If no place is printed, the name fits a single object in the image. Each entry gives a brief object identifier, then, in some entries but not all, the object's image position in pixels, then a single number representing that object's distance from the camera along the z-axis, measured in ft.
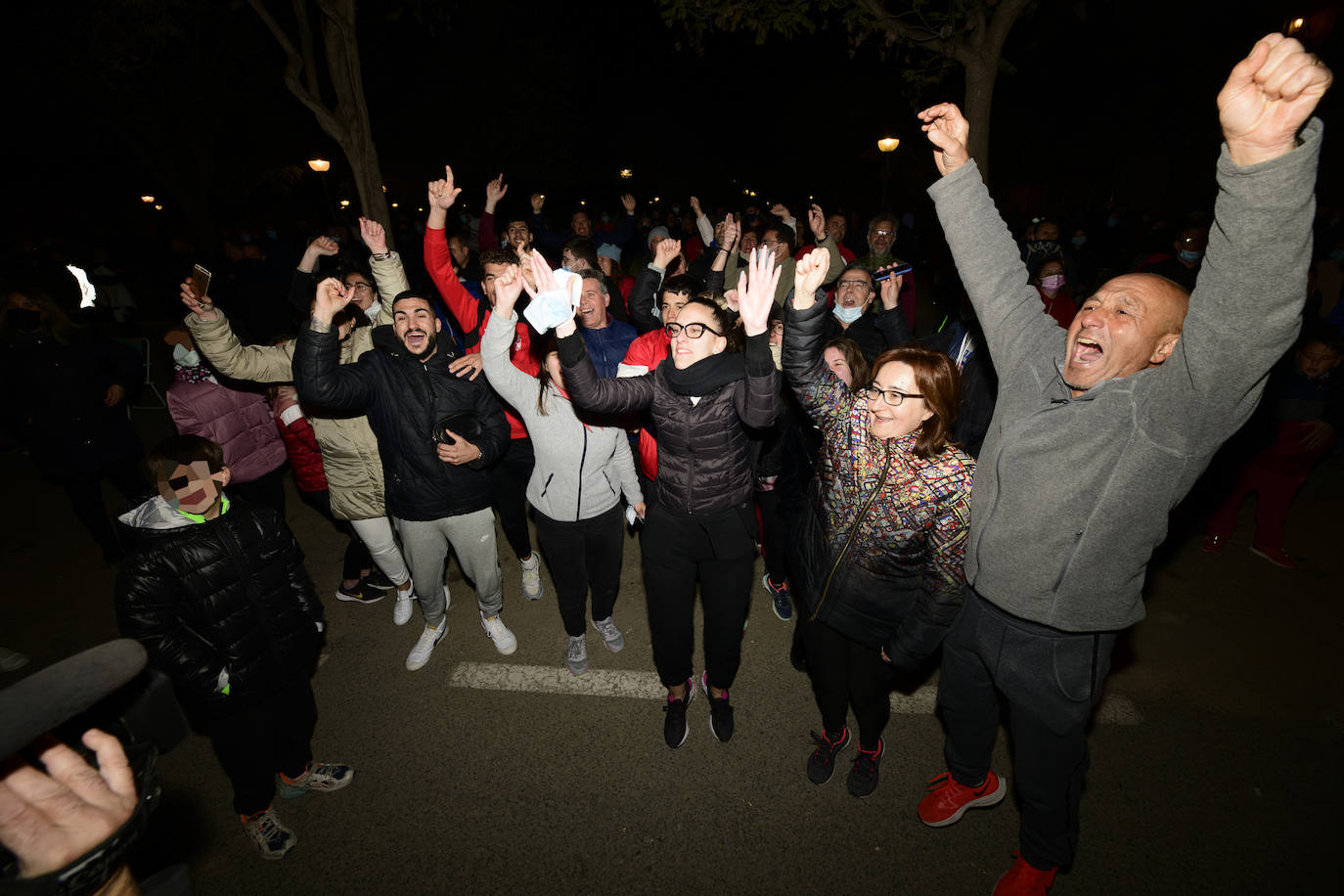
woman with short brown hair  7.48
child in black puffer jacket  7.32
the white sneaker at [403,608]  14.10
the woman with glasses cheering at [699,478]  8.39
